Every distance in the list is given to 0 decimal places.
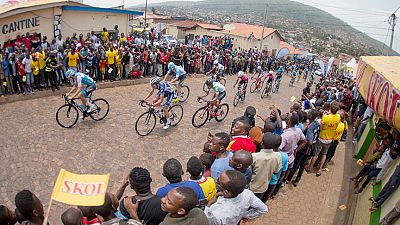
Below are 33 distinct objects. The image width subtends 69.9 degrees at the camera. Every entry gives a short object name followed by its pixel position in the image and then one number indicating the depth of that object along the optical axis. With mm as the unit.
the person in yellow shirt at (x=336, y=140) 7360
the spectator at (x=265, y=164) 4758
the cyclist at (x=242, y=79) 13238
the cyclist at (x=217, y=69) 15801
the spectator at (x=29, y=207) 2941
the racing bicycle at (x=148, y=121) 9117
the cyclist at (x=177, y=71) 10953
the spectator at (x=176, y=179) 3484
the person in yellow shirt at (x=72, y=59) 11594
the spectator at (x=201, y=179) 3756
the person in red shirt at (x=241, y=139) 5047
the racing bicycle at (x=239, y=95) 13758
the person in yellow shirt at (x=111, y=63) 13157
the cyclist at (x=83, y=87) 8578
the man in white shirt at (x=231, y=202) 3227
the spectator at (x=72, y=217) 2773
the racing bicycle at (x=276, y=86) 18828
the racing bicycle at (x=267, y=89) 16719
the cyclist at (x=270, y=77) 16323
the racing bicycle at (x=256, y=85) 17328
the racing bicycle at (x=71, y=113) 8906
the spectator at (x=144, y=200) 3115
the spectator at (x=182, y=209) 2705
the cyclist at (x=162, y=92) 8634
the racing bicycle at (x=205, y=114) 10430
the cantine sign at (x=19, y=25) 13162
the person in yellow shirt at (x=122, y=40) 15801
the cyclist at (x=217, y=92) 9953
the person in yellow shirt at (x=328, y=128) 7211
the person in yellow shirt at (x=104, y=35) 18002
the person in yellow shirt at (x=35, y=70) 10508
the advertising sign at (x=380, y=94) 5191
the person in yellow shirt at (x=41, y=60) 10664
